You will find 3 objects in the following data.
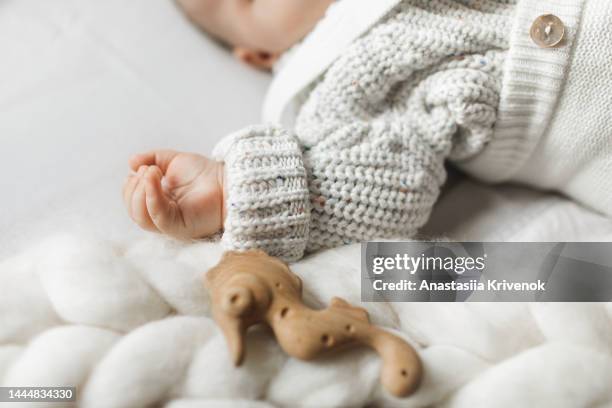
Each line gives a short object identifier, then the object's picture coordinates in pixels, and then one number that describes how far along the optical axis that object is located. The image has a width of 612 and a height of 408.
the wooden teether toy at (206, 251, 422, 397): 0.38
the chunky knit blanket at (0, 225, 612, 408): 0.38
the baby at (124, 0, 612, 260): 0.44
